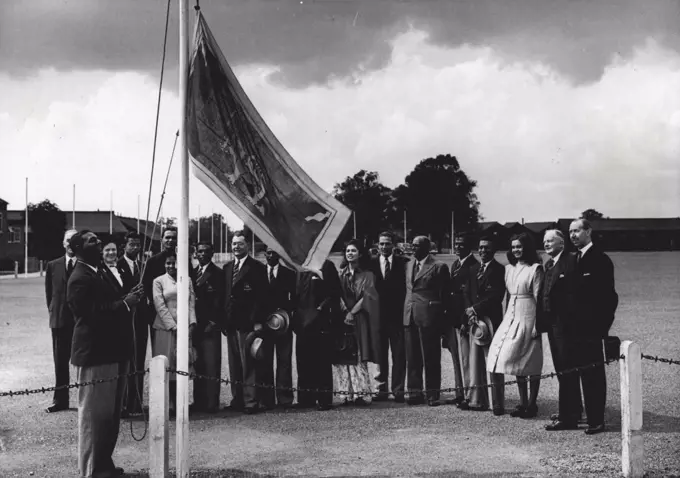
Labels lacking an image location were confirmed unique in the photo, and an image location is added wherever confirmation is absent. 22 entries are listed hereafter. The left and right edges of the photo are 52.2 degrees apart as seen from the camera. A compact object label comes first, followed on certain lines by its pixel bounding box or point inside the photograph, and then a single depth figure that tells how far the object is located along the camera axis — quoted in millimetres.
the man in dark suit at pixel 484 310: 8352
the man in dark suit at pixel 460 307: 8695
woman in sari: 8734
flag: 5980
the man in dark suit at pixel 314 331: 8656
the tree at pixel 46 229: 51844
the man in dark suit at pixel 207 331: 8305
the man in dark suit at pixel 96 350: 5777
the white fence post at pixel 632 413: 5676
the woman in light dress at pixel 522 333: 7891
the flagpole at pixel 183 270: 5477
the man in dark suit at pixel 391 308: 9047
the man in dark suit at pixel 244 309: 8375
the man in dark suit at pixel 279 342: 8492
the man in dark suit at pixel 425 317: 8812
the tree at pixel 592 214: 143400
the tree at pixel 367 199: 86375
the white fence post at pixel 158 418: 5227
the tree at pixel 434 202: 82438
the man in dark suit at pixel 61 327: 8469
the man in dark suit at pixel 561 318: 7352
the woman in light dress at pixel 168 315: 8055
